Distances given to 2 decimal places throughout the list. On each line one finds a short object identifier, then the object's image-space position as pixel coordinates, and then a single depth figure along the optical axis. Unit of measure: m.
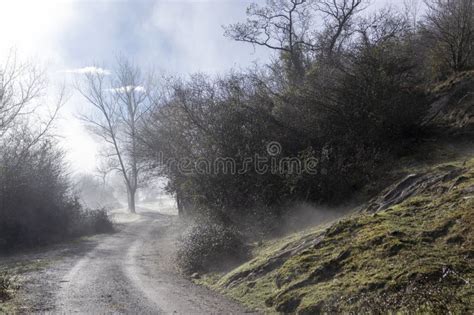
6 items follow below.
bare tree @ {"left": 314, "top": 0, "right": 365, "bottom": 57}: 24.81
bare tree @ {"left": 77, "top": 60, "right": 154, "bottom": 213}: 51.69
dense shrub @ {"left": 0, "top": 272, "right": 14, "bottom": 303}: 9.63
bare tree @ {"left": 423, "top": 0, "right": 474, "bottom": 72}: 17.67
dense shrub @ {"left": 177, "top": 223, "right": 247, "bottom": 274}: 13.73
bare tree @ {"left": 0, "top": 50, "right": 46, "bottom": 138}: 23.81
